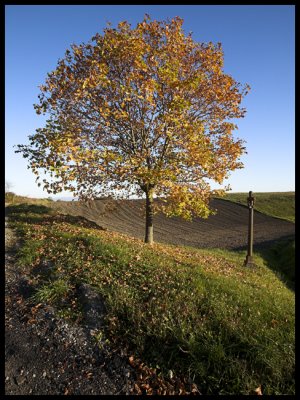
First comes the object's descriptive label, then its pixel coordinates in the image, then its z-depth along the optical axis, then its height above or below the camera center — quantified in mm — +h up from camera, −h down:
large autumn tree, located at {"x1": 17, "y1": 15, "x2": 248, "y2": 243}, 13672 +4056
